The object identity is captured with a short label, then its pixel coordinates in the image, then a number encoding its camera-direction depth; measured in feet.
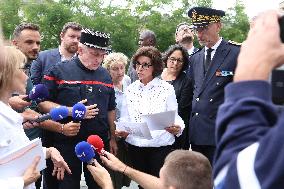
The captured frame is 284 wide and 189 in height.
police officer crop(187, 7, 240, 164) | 14.48
